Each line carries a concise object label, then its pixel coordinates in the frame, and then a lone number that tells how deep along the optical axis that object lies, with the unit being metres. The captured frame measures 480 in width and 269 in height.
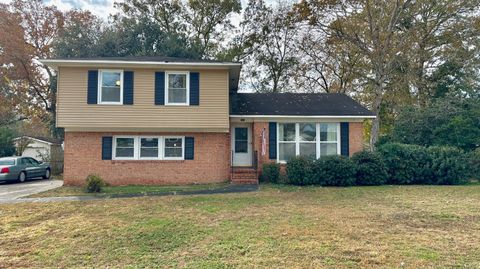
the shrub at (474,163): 14.95
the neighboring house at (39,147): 22.76
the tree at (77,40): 21.84
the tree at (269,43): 26.62
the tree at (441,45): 20.94
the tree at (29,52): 23.95
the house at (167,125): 13.85
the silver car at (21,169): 16.48
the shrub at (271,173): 14.40
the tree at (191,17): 25.59
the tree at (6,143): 22.91
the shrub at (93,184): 12.23
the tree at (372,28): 20.48
